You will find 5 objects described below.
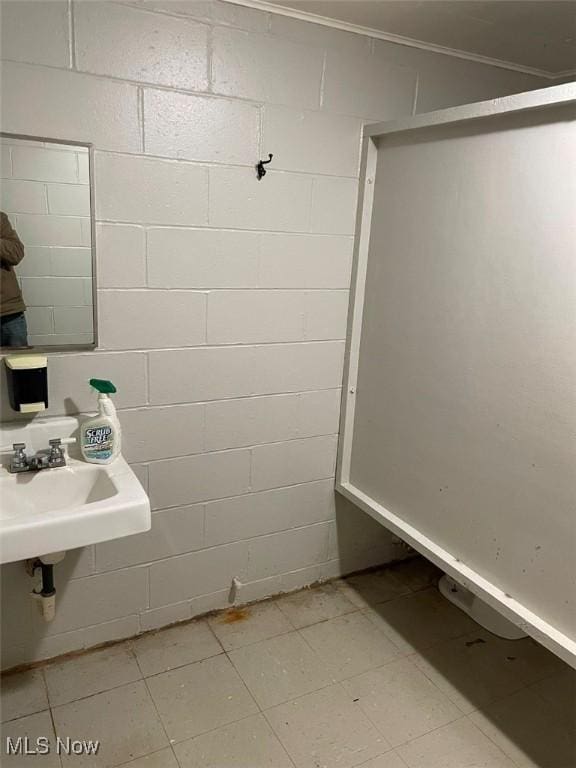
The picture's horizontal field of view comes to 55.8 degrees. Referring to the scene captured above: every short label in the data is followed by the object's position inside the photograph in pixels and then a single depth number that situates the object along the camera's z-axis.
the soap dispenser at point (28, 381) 1.50
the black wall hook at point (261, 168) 1.76
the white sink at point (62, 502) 1.24
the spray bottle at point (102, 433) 1.58
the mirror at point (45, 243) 1.47
